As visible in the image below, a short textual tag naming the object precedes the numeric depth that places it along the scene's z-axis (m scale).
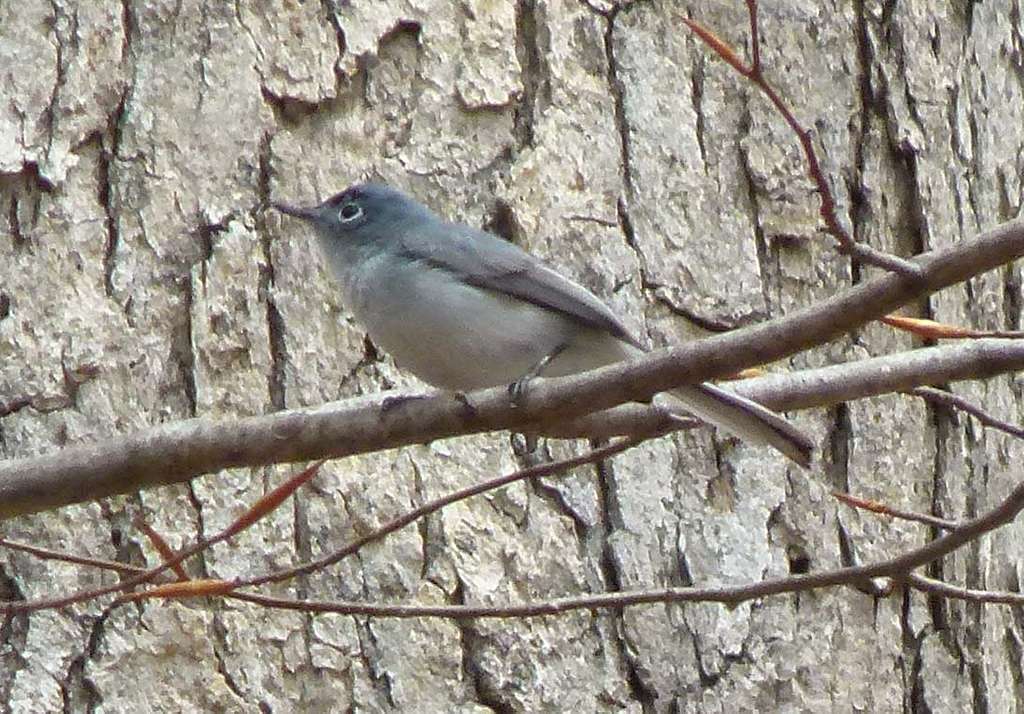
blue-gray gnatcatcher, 6.25
